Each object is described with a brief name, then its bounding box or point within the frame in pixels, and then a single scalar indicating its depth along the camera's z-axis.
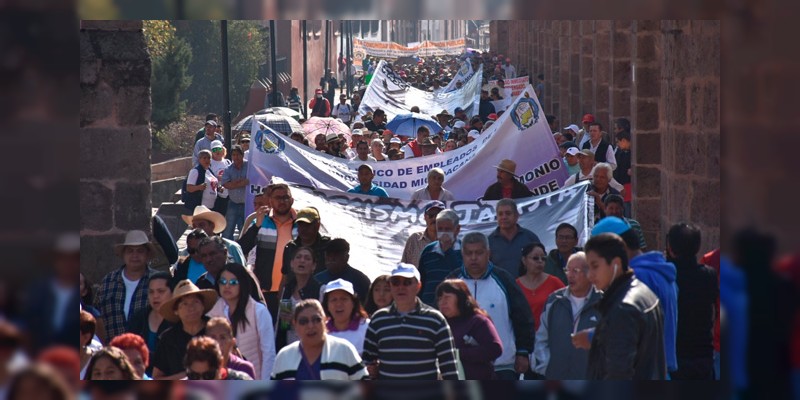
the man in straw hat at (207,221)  22.60
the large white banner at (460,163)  28.18
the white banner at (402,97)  65.09
